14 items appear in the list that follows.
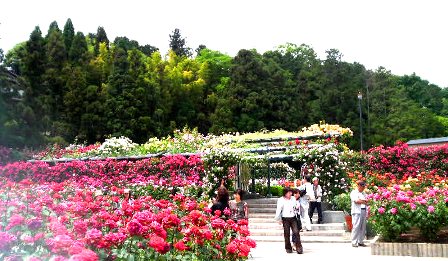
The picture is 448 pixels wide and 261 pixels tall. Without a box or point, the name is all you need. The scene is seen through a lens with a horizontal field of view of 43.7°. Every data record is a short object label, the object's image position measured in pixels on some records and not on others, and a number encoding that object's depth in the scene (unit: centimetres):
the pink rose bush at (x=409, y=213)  1000
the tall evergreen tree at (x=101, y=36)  5596
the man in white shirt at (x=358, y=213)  1170
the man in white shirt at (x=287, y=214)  1112
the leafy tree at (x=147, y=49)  6425
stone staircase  1350
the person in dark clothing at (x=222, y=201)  986
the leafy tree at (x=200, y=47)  6831
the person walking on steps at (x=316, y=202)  1475
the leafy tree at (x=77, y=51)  4306
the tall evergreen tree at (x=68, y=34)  4635
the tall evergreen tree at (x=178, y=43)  6754
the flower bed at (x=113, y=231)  439
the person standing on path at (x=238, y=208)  1091
